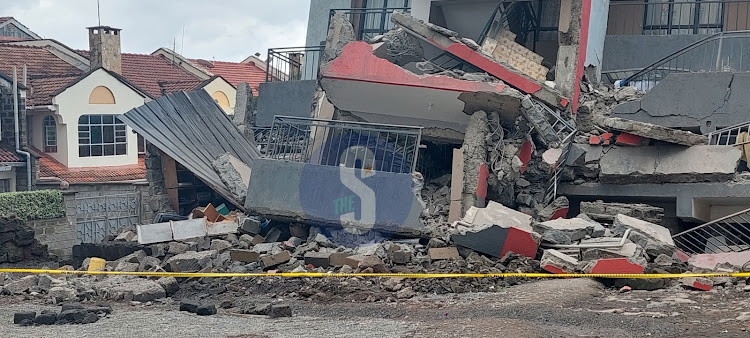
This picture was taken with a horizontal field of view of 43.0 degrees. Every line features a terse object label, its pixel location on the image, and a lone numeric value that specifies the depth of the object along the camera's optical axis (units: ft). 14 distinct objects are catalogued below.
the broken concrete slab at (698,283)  35.27
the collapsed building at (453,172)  41.52
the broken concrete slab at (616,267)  36.76
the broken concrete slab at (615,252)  38.37
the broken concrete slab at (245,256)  43.04
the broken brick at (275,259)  42.09
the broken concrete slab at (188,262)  42.27
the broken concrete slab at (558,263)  38.06
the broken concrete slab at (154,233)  47.50
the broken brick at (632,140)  47.34
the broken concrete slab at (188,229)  47.42
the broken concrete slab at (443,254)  41.32
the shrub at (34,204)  59.00
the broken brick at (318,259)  41.42
